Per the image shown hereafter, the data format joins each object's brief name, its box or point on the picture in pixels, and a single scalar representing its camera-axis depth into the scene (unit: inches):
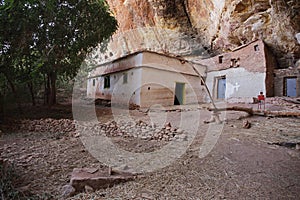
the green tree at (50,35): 235.3
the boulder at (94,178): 94.6
